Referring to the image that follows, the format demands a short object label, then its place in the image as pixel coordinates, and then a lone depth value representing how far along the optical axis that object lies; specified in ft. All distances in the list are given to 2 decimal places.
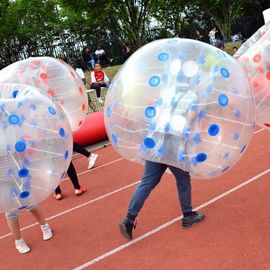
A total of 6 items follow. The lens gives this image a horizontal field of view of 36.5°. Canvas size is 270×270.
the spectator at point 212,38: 72.43
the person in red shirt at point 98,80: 35.12
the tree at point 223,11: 88.79
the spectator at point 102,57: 70.53
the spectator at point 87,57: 65.77
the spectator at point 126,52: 64.32
